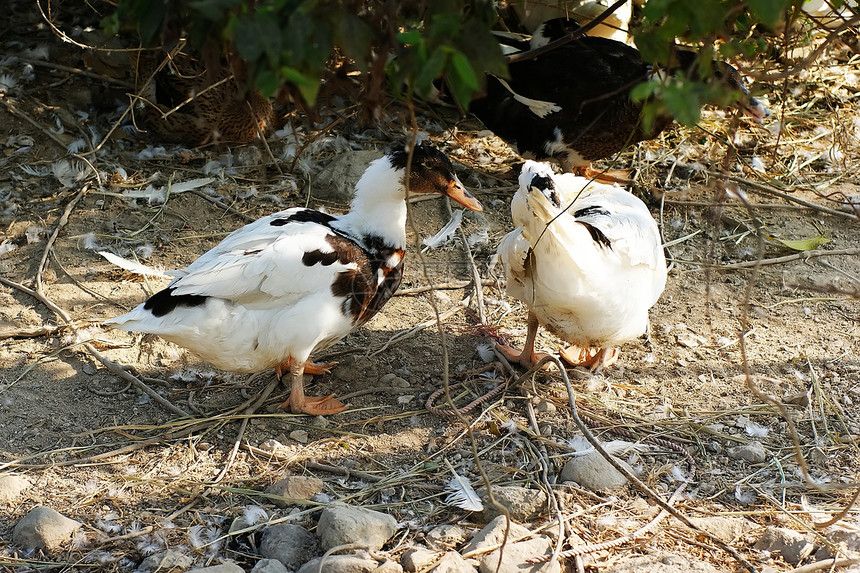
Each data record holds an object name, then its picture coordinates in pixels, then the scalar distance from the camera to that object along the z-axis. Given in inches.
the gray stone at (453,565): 94.1
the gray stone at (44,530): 101.4
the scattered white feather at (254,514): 108.6
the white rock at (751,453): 122.3
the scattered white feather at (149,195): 182.1
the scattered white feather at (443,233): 148.0
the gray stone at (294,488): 112.0
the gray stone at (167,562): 99.4
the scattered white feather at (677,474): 118.9
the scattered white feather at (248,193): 186.4
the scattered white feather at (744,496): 114.2
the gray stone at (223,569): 93.6
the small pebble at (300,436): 127.3
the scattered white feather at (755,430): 128.8
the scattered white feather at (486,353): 146.3
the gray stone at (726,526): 105.0
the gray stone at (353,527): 100.3
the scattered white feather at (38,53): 208.8
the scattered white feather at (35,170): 185.5
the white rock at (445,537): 103.4
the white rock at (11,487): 110.9
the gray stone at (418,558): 96.7
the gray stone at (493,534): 99.7
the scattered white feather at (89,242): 168.4
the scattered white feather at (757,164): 202.4
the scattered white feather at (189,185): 185.5
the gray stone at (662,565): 94.8
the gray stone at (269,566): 96.3
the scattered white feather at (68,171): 184.2
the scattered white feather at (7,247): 165.8
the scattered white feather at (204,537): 104.3
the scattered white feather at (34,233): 168.9
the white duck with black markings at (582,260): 116.4
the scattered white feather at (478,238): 178.1
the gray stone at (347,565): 94.2
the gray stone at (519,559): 95.7
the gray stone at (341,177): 188.1
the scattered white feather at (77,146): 190.5
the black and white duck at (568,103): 179.8
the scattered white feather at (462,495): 109.3
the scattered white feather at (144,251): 167.8
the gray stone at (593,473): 114.3
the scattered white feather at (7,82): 198.4
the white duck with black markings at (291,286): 121.0
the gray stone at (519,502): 106.9
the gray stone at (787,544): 101.1
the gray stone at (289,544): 101.7
